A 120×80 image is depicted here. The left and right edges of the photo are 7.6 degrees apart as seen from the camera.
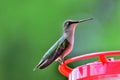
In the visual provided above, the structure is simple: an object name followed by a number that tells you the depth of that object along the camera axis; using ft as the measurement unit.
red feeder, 14.26
